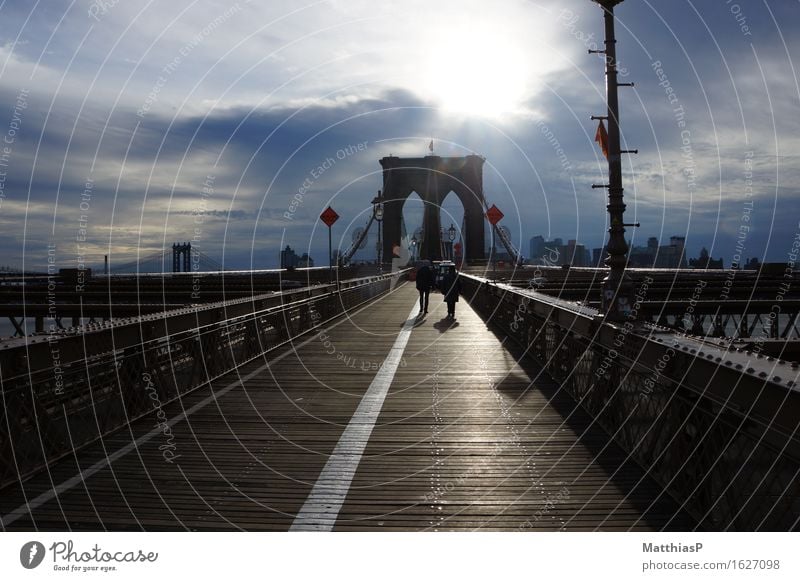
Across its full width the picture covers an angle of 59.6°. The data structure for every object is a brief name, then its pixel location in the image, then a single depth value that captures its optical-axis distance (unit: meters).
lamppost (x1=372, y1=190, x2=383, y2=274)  75.93
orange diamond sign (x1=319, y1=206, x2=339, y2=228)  25.83
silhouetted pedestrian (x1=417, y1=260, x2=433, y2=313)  25.09
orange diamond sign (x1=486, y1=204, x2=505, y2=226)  41.81
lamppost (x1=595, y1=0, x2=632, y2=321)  9.92
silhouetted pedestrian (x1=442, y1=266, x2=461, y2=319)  23.97
